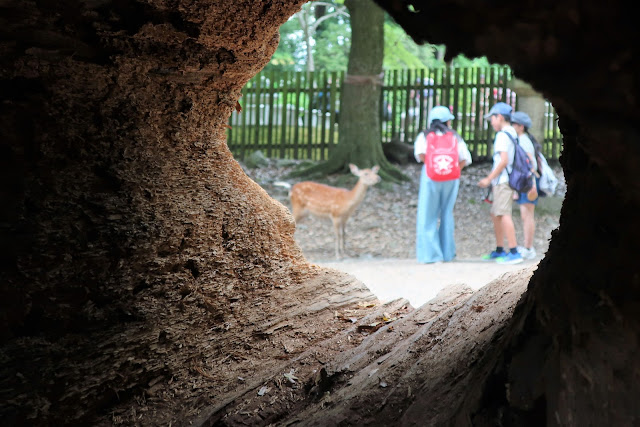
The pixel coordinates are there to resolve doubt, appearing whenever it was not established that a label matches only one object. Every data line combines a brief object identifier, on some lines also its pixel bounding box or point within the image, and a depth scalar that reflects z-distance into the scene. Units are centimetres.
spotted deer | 953
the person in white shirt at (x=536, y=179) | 783
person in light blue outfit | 820
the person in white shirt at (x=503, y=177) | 776
